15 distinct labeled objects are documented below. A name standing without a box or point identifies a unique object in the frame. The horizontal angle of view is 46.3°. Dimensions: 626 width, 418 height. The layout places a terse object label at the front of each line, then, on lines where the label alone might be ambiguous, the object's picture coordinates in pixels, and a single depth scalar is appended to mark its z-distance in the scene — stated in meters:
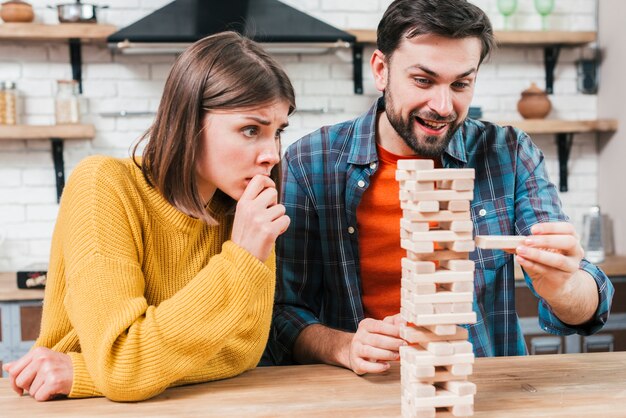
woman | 1.25
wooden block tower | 1.16
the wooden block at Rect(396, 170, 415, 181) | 1.19
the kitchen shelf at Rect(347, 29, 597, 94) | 3.68
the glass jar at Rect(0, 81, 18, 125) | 3.50
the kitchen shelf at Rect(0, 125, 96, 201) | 3.44
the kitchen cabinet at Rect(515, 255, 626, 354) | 3.39
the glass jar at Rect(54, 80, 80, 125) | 3.56
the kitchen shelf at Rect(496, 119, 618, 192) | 3.81
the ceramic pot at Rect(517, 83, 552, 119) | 3.90
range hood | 3.28
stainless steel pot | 3.49
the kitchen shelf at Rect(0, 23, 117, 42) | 3.42
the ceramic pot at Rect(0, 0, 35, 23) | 3.47
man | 1.71
